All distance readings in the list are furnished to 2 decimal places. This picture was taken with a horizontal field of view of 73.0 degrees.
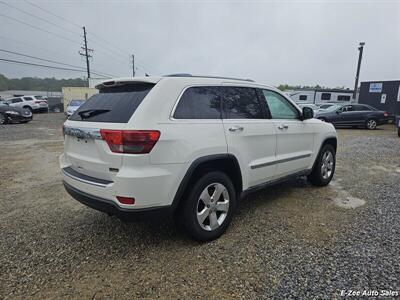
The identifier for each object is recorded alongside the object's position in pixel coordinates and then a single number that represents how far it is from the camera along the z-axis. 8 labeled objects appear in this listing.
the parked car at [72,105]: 18.03
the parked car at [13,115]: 15.35
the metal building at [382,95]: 20.52
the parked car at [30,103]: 24.85
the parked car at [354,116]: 15.85
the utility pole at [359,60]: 26.08
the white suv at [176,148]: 2.37
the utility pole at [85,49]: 43.91
